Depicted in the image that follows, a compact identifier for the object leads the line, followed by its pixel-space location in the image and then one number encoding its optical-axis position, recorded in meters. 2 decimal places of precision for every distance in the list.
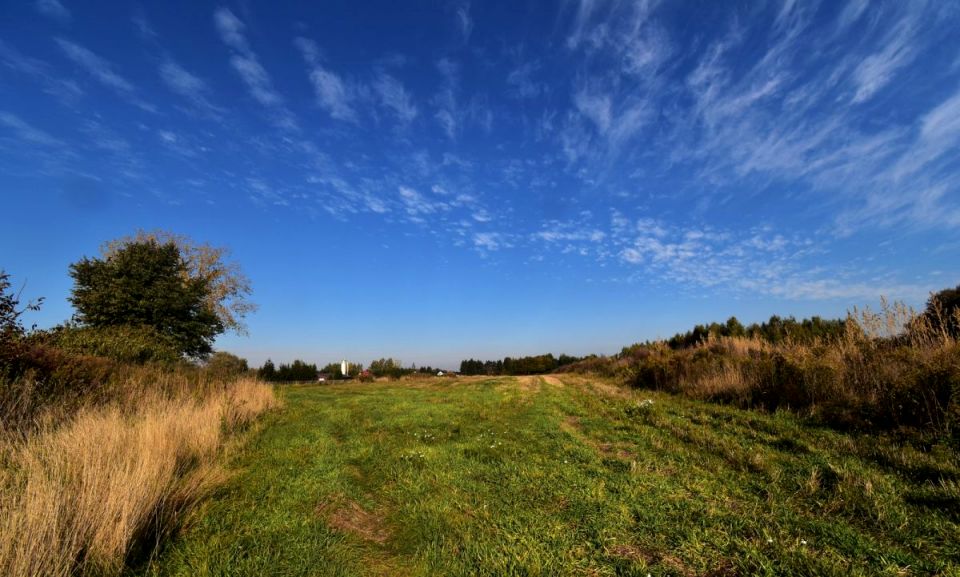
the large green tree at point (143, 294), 23.01
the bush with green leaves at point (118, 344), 14.44
